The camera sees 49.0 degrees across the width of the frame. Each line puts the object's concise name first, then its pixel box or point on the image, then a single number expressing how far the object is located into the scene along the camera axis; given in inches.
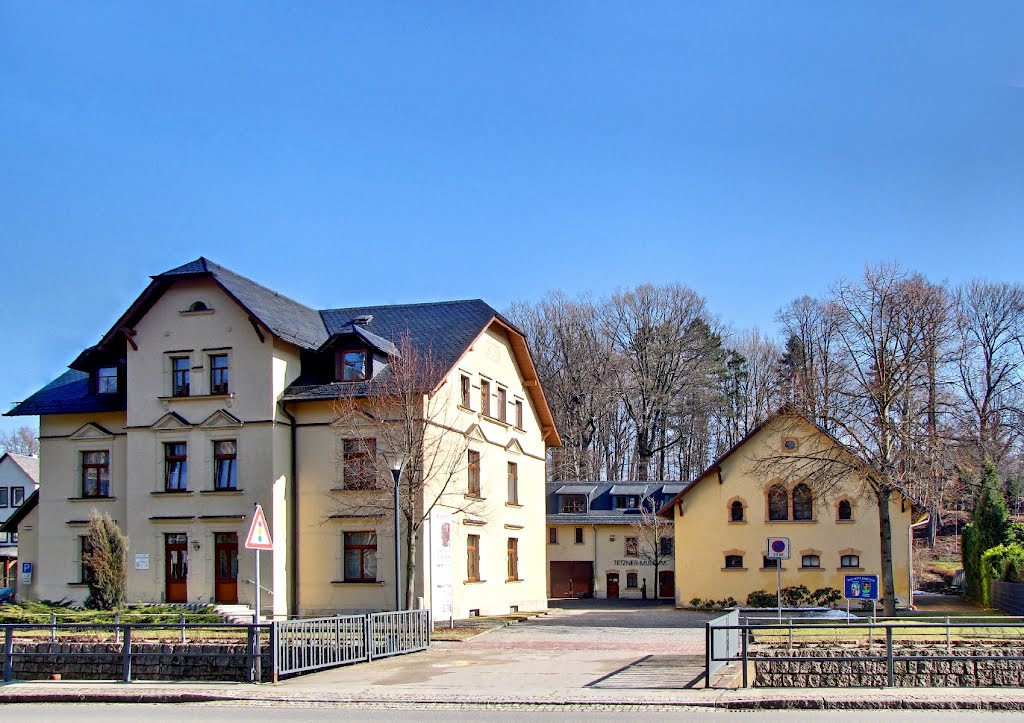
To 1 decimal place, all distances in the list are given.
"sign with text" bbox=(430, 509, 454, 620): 1288.1
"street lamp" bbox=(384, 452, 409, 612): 946.1
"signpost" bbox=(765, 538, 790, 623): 962.1
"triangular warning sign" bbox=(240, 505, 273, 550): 674.2
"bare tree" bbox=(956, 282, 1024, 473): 2198.6
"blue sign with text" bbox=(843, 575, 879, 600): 861.8
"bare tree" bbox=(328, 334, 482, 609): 1224.8
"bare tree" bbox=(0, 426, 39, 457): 4583.2
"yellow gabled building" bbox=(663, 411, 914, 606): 1690.5
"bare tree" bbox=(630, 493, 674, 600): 2193.7
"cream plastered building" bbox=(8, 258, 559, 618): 1316.4
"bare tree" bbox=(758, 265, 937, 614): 1291.8
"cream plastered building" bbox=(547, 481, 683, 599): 2252.7
